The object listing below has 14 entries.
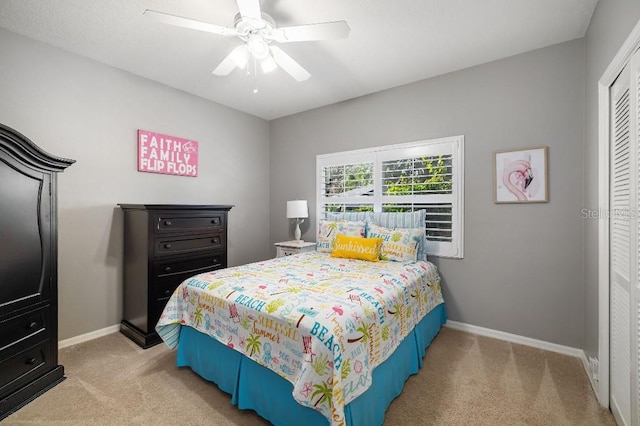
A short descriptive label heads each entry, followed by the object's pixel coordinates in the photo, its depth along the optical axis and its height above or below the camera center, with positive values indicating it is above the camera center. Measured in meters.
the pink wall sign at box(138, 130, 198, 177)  3.10 +0.64
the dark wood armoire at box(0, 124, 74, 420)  1.78 -0.41
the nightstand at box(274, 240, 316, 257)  3.73 -0.50
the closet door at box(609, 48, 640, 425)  1.44 -0.20
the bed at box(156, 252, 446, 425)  1.35 -0.73
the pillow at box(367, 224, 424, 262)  2.79 -0.34
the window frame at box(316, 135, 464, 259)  2.95 +0.38
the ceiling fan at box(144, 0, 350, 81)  1.73 +1.16
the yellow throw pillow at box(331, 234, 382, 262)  2.86 -0.39
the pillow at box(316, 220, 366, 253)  3.19 -0.24
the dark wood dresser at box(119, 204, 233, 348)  2.66 -0.45
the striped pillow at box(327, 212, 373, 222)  3.36 -0.07
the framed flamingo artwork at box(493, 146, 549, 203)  2.54 +0.31
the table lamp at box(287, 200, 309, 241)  3.91 +0.01
